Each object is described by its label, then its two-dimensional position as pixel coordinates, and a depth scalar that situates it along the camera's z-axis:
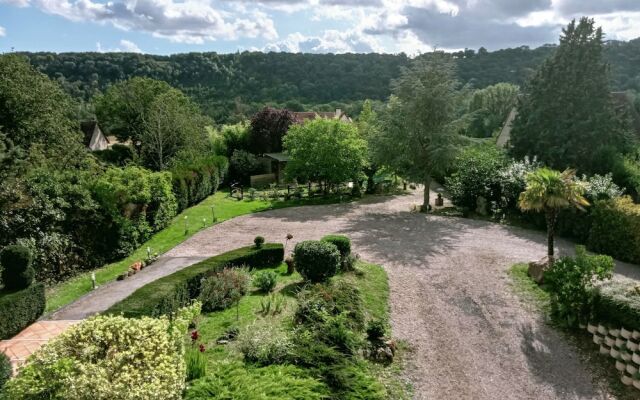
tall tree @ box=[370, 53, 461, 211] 25.06
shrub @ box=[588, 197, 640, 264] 17.58
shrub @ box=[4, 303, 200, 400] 6.64
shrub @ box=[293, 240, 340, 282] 14.24
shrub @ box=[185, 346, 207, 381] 8.33
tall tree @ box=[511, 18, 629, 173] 24.84
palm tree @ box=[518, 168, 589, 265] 14.91
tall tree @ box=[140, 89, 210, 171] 34.41
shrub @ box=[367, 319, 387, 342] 11.34
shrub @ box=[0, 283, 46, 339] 11.45
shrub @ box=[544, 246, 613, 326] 12.05
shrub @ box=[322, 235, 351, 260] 15.81
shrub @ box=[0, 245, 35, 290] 12.66
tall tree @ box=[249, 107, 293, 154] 42.91
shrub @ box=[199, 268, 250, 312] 13.21
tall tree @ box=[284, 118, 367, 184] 28.66
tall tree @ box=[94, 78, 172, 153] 38.75
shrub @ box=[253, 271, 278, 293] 14.48
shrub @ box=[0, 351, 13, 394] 7.89
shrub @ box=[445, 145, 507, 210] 24.65
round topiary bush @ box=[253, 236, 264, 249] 17.30
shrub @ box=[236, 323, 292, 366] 9.37
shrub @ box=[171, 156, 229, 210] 26.48
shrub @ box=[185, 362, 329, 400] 7.22
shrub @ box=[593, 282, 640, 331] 10.52
